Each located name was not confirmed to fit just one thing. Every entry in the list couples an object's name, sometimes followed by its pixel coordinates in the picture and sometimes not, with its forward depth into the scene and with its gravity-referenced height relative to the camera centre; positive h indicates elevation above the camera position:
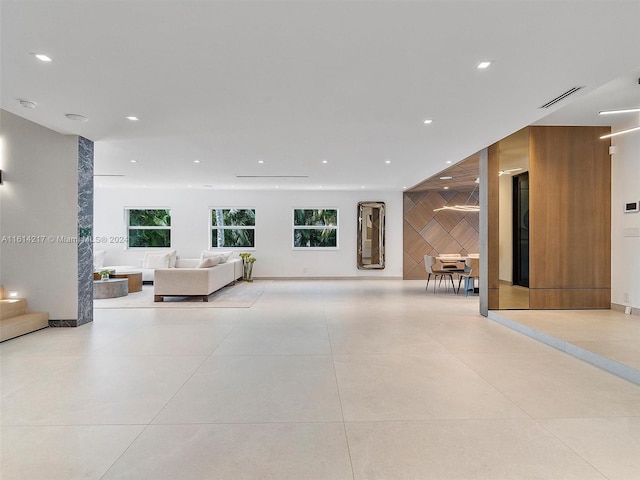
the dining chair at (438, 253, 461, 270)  8.66 -0.62
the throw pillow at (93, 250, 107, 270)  10.02 -0.58
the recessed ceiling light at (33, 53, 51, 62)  2.80 +1.44
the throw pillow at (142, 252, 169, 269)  9.98 -0.61
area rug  6.82 -1.26
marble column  5.21 +0.11
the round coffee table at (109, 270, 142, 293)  8.59 -0.94
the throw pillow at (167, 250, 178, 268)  10.07 -0.55
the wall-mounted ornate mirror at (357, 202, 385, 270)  11.20 +0.24
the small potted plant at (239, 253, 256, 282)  10.71 -0.78
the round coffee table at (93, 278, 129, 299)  7.66 -1.08
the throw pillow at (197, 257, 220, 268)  7.80 -0.53
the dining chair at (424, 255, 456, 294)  8.65 -0.71
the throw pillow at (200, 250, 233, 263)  9.16 -0.44
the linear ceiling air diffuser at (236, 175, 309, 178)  8.39 +1.49
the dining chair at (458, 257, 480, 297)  8.08 -0.68
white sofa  7.12 -0.88
